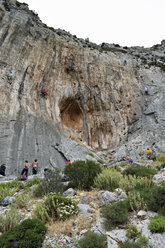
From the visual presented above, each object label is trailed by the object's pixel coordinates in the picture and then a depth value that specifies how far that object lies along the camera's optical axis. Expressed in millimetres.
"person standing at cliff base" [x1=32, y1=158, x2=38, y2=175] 14205
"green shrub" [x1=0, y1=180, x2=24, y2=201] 8187
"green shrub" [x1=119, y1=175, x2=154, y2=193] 7770
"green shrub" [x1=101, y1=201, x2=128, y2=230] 5168
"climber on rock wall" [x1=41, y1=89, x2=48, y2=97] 21775
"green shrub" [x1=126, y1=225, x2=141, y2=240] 4492
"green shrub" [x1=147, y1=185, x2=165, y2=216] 5491
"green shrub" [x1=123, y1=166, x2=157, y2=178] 10021
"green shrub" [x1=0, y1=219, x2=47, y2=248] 4270
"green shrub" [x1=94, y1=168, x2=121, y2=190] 8180
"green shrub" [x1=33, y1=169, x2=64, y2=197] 8086
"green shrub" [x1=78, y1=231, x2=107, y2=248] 4141
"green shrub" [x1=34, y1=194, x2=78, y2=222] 5621
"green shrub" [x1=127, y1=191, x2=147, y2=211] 5715
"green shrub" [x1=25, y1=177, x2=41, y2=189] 10134
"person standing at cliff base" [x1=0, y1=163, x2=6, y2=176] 12875
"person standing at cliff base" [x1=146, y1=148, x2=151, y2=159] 19084
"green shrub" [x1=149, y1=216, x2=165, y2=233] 4462
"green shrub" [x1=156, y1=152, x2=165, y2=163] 16931
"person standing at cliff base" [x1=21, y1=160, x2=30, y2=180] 13250
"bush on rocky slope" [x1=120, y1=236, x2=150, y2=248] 4031
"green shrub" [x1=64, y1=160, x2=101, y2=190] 8914
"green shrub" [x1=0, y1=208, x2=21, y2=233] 5184
